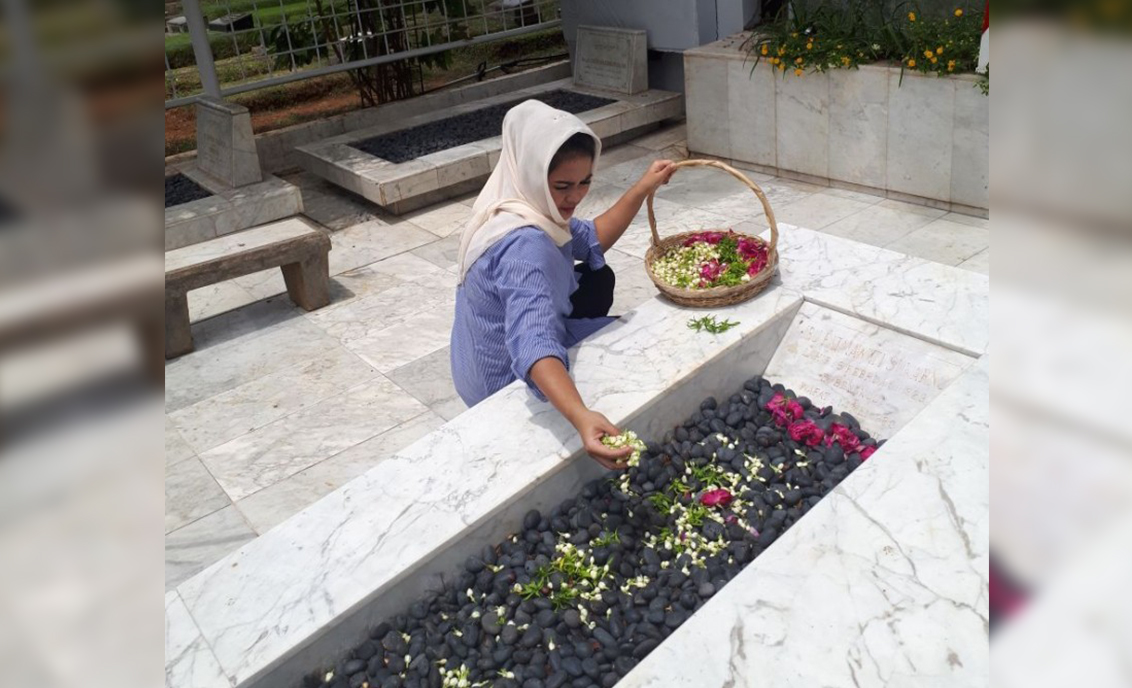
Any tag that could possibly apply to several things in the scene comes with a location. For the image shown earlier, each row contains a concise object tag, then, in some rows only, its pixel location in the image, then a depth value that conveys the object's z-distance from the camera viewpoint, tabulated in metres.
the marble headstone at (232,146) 6.05
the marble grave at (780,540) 1.75
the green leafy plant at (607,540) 2.33
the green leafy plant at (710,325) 2.91
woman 2.36
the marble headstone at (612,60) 7.46
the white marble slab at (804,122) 5.65
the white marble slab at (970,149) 4.84
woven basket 3.01
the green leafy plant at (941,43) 4.97
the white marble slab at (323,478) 3.12
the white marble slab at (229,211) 5.55
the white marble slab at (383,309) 4.50
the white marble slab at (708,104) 6.27
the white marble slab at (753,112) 5.96
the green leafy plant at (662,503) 2.44
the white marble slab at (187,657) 1.87
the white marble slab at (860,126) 5.32
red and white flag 4.64
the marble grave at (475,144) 6.08
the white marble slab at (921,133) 5.02
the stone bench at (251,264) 4.30
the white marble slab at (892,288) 2.80
